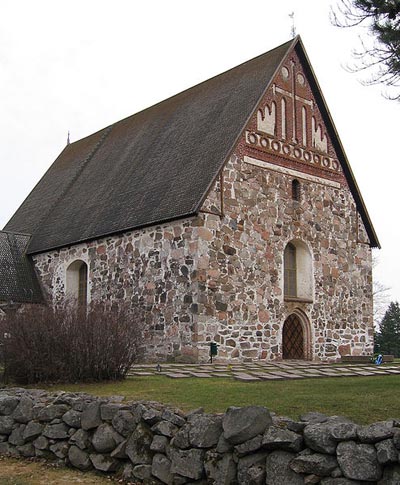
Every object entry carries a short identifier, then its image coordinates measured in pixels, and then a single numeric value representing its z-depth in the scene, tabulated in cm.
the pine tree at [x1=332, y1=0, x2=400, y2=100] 912
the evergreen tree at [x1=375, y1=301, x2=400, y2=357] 3838
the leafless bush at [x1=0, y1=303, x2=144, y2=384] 1160
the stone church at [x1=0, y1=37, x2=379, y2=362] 1794
